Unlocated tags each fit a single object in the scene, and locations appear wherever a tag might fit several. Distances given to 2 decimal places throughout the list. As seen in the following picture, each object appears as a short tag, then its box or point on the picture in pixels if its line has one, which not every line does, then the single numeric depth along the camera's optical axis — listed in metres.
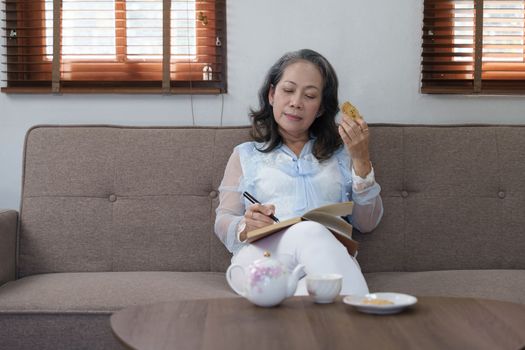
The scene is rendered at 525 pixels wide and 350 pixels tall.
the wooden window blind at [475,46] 2.63
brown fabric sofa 2.25
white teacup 1.38
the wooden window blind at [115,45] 2.64
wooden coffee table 1.14
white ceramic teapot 1.35
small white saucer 1.31
